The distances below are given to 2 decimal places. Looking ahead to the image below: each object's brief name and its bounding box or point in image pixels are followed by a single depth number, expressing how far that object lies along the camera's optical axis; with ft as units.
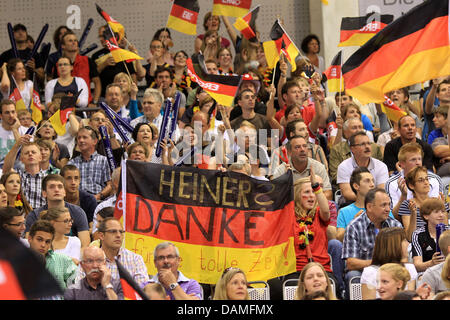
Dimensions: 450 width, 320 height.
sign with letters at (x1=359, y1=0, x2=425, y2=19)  59.31
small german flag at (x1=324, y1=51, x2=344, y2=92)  47.09
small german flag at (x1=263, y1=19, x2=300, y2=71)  47.73
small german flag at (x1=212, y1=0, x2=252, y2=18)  53.11
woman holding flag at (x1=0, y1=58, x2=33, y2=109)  50.83
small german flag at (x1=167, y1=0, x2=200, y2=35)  52.11
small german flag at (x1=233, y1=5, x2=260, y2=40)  51.13
